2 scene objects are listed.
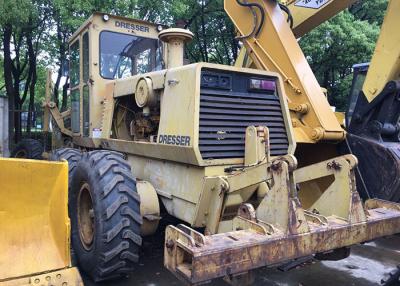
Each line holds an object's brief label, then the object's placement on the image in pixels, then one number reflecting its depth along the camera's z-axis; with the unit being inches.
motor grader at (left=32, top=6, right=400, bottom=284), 115.2
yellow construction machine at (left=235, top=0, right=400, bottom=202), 181.2
